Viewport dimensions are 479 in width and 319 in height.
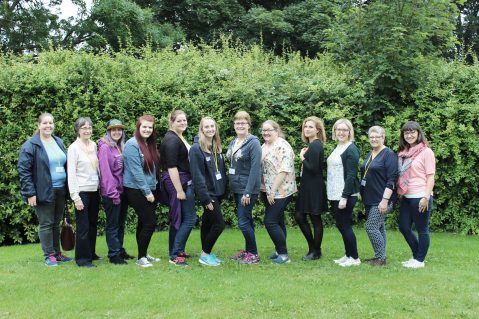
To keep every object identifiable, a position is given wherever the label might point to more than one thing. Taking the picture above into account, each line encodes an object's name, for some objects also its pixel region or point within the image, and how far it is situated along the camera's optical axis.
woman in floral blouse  6.60
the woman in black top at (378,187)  6.21
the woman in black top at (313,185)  6.65
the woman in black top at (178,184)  6.40
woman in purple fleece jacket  6.38
